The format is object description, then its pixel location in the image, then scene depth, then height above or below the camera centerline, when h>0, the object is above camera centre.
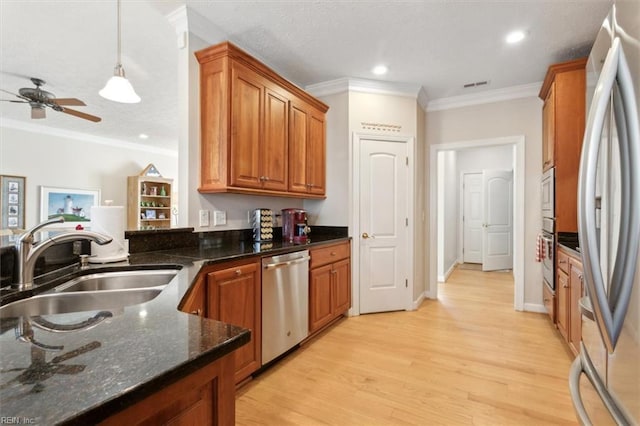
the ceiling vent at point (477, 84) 3.51 +1.53
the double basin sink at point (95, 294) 1.09 -0.34
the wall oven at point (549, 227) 2.86 -0.13
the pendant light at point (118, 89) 2.15 +0.90
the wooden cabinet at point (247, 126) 2.26 +0.73
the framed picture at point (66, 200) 5.14 +0.24
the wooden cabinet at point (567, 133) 2.70 +0.74
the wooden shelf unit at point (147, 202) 6.33 +0.26
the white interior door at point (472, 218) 6.57 -0.10
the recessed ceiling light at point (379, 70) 3.15 +1.53
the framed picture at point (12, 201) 4.64 +0.20
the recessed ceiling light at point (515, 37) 2.57 +1.54
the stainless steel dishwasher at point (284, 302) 2.16 -0.69
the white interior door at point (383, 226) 3.46 -0.14
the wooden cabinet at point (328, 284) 2.71 -0.69
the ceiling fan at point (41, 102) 3.12 +1.18
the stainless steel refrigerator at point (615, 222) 0.71 -0.02
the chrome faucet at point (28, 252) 1.14 -0.15
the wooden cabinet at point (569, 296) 2.13 -0.66
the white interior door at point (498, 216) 5.99 -0.05
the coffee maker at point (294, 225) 3.00 -0.12
